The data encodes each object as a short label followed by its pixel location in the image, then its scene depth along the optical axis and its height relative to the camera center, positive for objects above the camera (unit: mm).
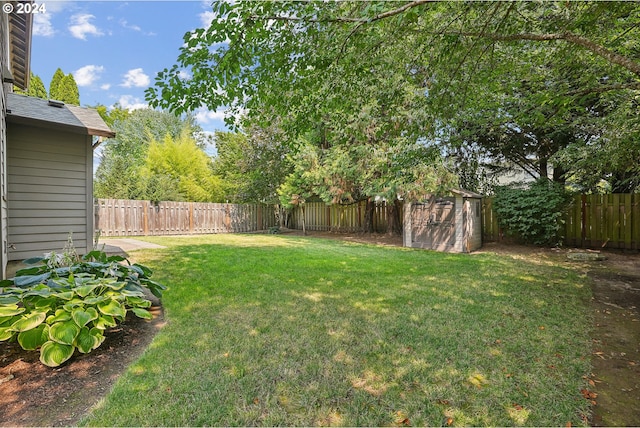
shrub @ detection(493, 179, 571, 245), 7898 +58
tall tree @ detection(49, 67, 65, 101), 18188 +7844
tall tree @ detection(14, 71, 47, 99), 17203 +7256
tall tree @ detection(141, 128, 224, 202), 17406 +2786
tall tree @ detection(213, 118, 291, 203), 14031 +2230
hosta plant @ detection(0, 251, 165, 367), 2201 -735
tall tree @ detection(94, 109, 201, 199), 23000 +6567
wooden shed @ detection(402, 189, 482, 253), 8352 -274
